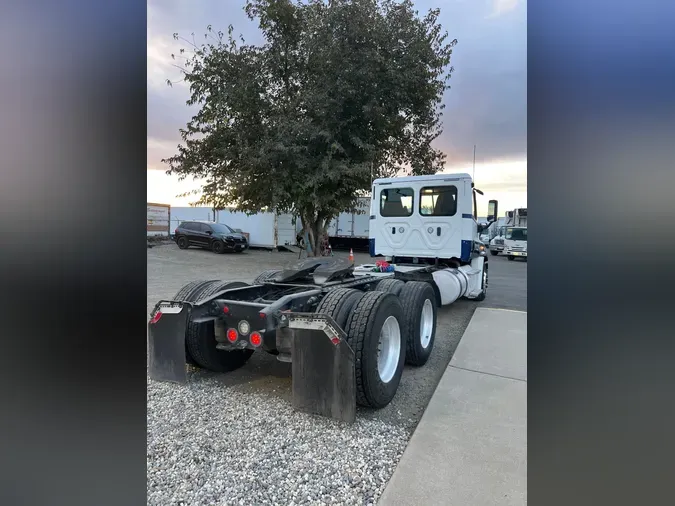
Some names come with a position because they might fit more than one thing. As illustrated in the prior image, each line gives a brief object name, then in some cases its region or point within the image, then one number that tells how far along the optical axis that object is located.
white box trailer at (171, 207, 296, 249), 24.03
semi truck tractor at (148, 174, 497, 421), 3.10
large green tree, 13.41
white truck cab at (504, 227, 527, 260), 20.65
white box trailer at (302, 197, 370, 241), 25.34
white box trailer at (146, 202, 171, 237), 23.61
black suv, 20.41
